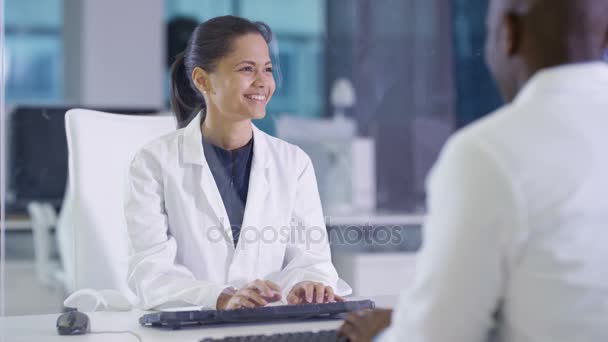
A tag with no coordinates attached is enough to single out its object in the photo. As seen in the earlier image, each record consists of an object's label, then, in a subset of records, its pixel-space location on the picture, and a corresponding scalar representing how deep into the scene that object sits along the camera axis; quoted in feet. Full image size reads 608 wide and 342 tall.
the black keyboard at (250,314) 10.78
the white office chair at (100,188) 11.83
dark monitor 13.57
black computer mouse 10.72
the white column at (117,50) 15.97
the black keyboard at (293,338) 9.95
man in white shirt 8.67
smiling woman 11.35
